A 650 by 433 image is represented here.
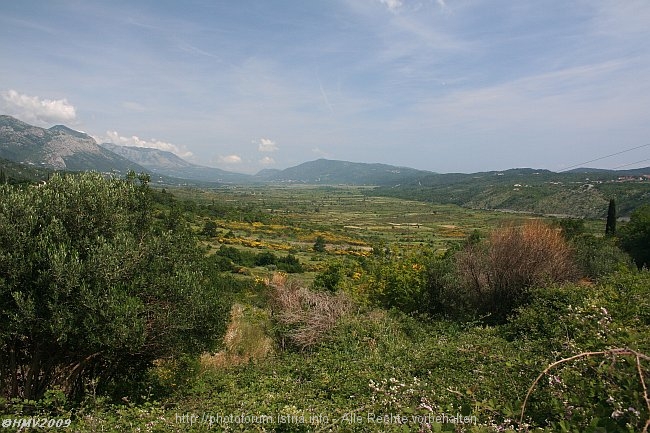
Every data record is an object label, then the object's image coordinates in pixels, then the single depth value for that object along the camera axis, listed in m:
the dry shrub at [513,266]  20.02
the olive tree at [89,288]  8.91
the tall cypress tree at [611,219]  56.09
